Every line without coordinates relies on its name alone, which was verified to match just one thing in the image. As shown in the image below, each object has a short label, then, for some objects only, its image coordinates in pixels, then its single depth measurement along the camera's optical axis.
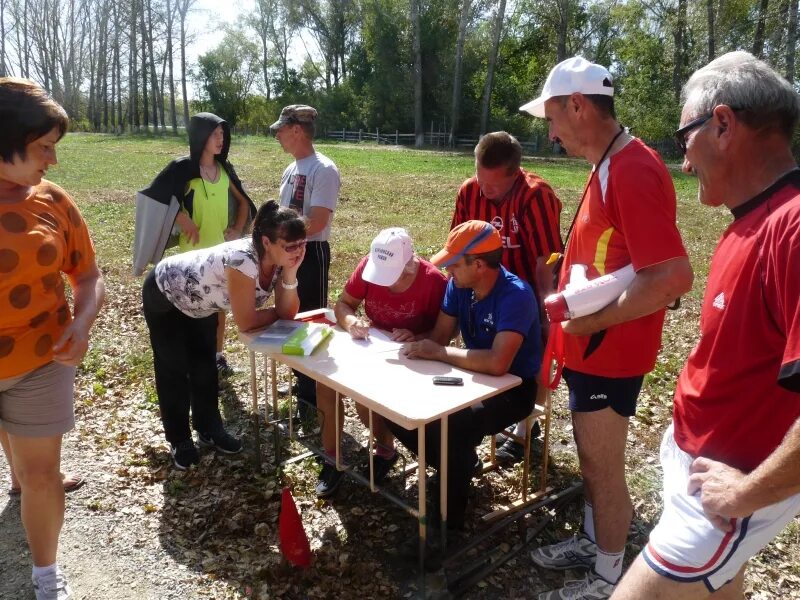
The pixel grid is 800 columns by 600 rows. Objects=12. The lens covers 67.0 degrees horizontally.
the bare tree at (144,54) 41.48
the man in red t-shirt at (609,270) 2.02
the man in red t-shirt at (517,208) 3.30
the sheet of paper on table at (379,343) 3.09
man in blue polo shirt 2.73
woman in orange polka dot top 2.15
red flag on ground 2.74
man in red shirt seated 3.08
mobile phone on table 2.63
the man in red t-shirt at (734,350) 1.38
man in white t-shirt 4.08
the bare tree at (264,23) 45.71
